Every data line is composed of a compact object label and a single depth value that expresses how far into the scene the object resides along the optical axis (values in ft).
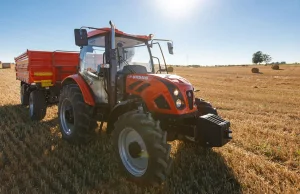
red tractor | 11.58
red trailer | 24.68
